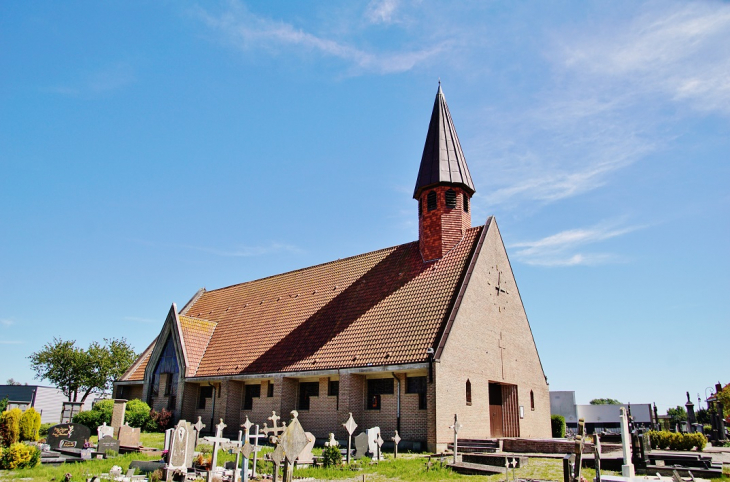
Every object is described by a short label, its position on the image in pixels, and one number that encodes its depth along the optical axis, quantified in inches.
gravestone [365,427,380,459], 732.9
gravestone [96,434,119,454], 757.9
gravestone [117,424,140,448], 808.3
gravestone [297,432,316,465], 644.7
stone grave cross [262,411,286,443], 613.0
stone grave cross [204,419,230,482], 502.8
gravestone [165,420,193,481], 556.0
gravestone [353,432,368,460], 735.3
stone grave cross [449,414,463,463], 713.4
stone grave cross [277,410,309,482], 422.9
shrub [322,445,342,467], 647.8
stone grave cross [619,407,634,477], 527.5
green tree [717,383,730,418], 1577.3
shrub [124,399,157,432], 1160.2
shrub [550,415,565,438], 1252.5
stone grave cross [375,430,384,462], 728.3
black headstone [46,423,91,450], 823.1
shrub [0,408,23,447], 805.2
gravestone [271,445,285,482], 437.7
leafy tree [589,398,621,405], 5265.8
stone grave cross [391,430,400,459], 769.1
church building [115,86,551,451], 892.6
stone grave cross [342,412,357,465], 685.3
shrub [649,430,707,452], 860.0
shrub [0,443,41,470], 617.6
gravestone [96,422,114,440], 861.1
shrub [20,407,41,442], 826.2
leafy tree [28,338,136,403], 1968.5
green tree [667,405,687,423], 3470.0
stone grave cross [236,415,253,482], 505.0
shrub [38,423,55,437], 1183.9
